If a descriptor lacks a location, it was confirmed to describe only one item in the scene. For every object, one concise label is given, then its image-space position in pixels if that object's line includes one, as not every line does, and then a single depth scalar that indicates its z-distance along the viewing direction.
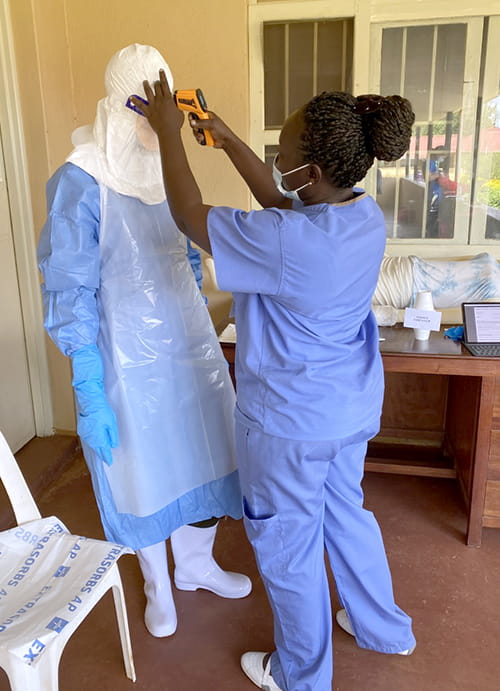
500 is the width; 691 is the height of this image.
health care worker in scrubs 1.14
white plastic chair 1.14
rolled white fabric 2.42
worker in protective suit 1.38
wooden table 2.04
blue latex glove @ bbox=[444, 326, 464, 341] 2.21
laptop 2.09
